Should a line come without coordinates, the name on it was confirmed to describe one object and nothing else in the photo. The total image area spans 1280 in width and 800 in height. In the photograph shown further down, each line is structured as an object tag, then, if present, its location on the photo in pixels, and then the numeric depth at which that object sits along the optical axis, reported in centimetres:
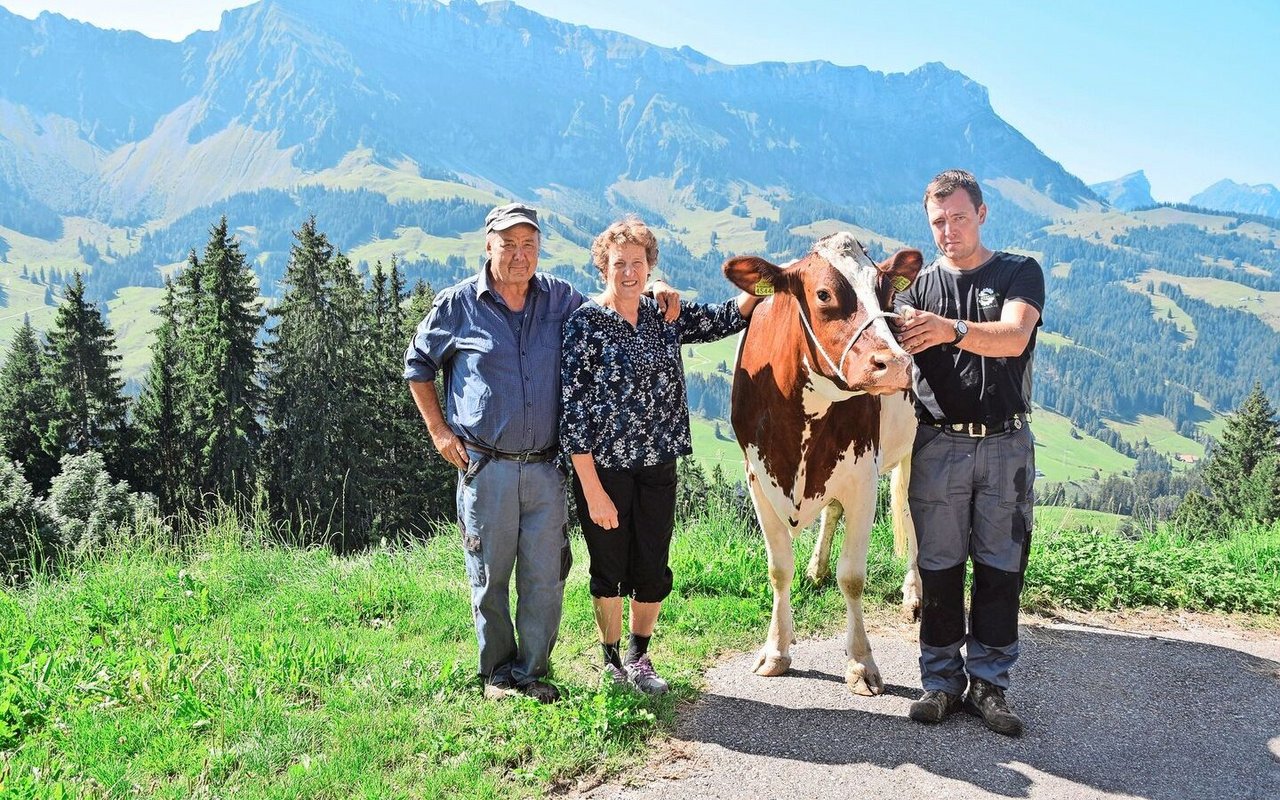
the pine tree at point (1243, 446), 4903
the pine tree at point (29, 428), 4325
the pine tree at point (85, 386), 4444
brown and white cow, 463
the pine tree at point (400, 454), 4309
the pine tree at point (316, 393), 4253
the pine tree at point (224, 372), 4272
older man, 490
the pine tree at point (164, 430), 4578
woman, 486
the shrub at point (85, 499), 3048
